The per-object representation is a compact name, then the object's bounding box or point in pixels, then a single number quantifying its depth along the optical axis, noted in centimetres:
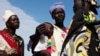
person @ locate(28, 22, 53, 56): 430
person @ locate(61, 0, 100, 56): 208
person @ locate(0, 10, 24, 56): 495
